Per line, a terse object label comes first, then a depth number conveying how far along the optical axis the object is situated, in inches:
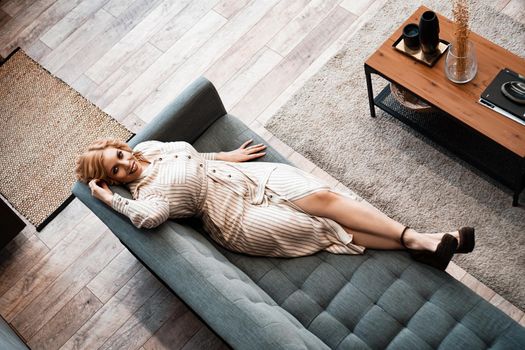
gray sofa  78.4
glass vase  99.3
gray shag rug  103.3
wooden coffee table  96.5
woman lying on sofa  91.0
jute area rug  128.6
